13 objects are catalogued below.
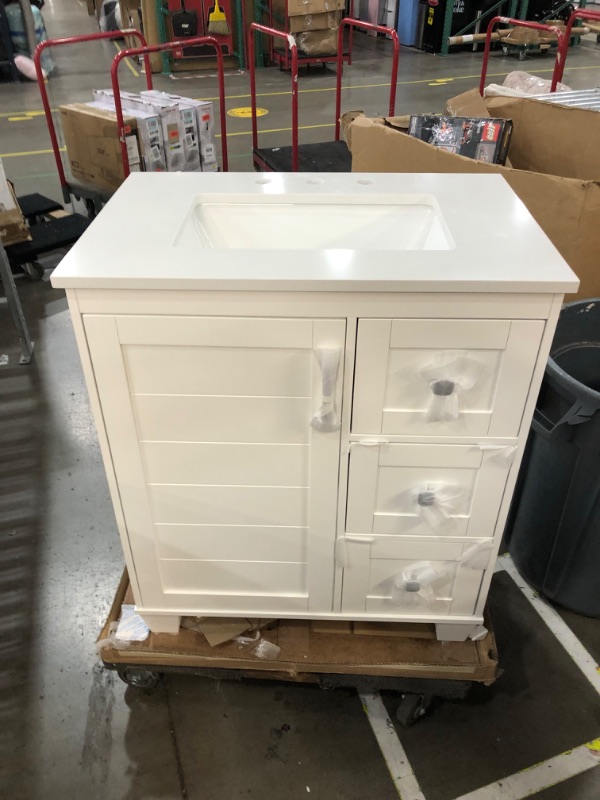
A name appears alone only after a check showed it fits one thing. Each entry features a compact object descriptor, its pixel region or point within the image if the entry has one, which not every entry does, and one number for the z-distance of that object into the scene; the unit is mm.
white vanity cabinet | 994
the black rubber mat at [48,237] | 3219
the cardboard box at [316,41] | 7172
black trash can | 1438
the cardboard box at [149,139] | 3736
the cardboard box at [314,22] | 6836
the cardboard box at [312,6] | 6578
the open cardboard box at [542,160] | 1903
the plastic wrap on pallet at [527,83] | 3389
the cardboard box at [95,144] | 3707
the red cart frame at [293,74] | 3431
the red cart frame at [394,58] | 3551
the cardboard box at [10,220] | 3156
